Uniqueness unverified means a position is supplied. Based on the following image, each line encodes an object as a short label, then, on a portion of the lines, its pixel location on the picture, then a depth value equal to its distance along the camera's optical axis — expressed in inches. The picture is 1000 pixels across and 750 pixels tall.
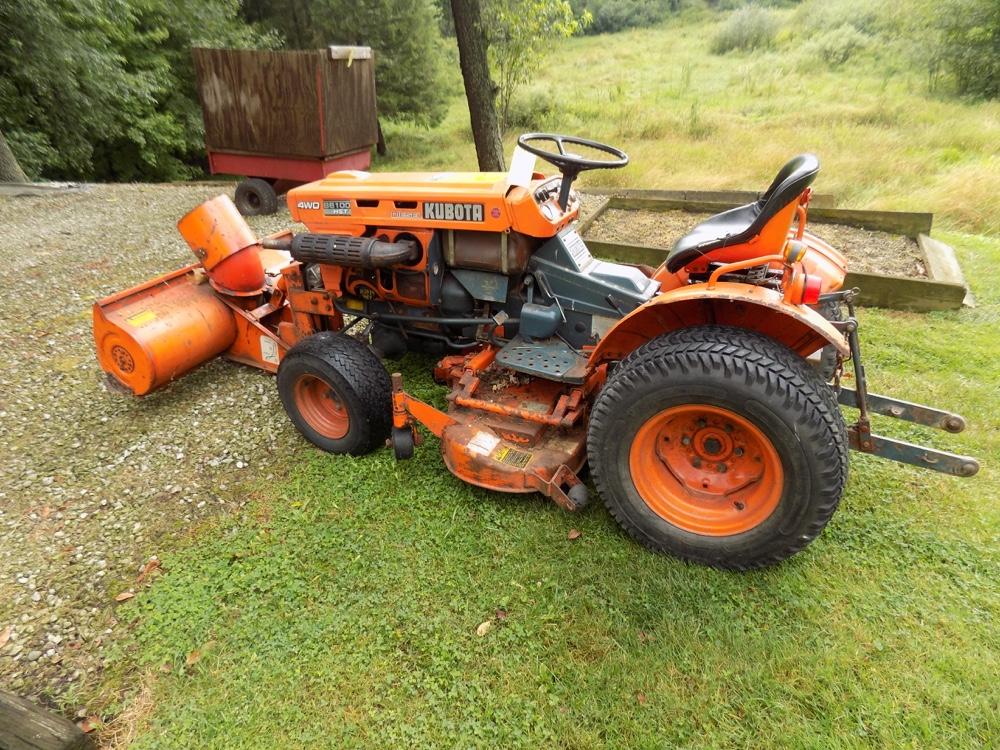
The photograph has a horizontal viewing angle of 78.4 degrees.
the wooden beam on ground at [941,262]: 187.1
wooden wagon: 286.0
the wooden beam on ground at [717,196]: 280.2
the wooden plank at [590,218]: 253.1
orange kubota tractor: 87.2
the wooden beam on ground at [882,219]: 234.7
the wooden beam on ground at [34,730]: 74.9
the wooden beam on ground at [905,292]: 177.8
